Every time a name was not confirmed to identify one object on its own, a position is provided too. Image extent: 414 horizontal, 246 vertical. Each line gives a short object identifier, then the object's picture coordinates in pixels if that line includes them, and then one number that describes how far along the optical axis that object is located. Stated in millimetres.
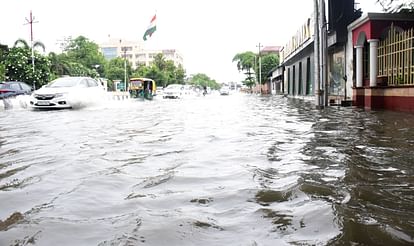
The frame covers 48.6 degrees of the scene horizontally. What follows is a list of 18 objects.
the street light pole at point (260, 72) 69669
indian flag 43750
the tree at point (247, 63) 83919
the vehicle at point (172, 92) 37812
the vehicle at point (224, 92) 65662
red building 13266
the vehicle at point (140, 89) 35781
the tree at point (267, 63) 76062
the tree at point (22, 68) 34516
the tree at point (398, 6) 14041
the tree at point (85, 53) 74062
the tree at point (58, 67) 44350
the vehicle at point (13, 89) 19762
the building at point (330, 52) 17812
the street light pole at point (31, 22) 35628
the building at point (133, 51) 126375
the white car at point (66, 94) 15930
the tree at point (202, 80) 133450
